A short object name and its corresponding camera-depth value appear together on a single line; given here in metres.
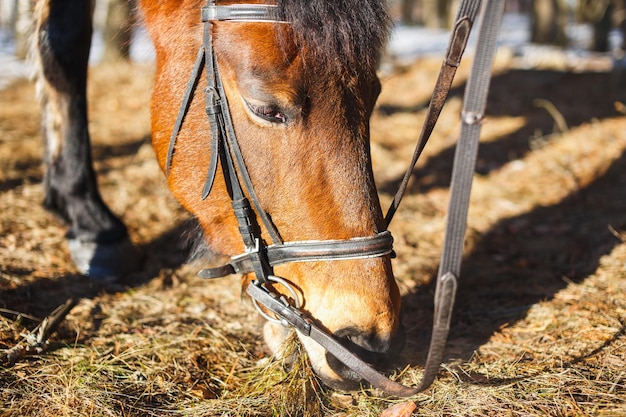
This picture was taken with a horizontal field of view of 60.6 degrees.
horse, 1.95
